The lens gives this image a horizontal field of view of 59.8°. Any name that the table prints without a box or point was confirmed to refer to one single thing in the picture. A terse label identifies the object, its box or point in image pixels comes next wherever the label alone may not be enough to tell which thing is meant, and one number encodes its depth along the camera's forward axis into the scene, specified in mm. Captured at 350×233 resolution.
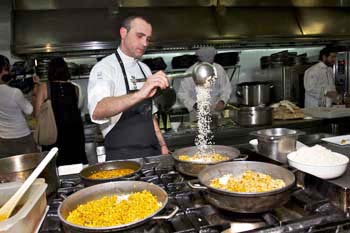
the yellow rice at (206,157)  1483
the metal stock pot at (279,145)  1508
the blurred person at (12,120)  2934
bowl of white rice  1221
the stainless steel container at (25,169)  1264
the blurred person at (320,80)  4715
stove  958
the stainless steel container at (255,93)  4562
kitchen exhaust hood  3688
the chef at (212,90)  3928
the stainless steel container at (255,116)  3266
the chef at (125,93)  1904
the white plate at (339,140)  1891
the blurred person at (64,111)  2986
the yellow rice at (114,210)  997
